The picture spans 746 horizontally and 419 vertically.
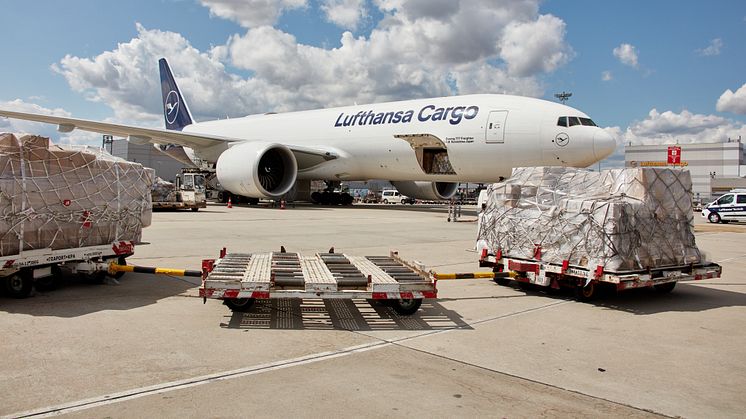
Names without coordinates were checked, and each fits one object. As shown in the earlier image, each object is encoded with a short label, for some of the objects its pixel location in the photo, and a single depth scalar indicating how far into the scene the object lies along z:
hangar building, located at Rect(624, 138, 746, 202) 104.00
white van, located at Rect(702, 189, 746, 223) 25.97
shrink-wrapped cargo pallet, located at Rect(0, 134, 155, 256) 6.35
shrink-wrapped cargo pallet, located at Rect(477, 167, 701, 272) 6.98
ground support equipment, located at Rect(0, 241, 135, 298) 6.34
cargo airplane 18.62
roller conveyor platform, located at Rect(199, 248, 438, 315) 5.67
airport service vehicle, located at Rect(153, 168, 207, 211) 22.58
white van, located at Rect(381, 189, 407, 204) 49.32
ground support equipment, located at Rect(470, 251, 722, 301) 6.79
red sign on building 66.14
